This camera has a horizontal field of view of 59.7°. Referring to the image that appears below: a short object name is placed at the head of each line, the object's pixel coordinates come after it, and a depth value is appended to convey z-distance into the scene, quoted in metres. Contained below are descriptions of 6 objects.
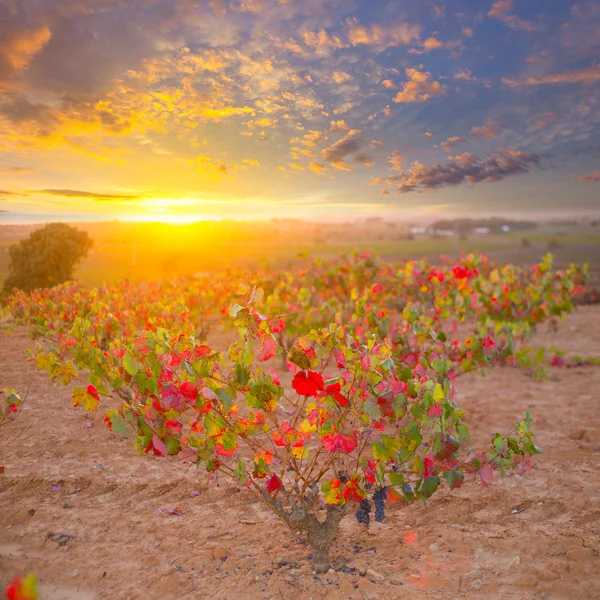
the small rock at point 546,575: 3.37
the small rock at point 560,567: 3.44
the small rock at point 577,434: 5.98
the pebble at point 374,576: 3.37
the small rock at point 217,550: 3.65
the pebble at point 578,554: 3.55
